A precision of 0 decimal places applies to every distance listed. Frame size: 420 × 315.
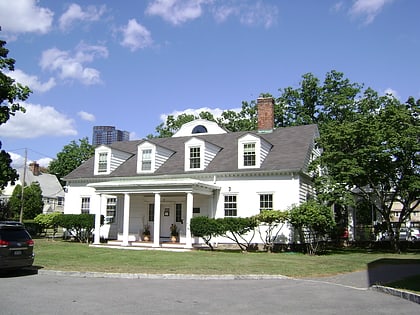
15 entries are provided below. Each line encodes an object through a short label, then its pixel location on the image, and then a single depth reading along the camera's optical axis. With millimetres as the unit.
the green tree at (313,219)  22391
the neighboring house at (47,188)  63688
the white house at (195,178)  24922
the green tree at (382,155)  24219
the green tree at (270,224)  22797
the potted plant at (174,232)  26942
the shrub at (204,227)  23422
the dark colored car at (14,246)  13164
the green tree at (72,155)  55969
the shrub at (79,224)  28797
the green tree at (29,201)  51531
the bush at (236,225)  23016
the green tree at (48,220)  30234
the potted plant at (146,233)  27770
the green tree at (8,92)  26172
